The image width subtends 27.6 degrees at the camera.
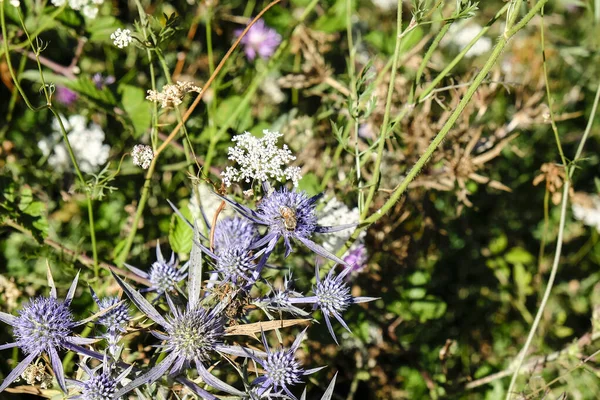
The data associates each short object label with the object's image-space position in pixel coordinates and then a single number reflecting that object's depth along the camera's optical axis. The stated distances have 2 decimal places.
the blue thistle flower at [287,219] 0.57
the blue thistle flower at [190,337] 0.55
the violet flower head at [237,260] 0.57
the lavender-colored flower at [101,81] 0.73
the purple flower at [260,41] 0.87
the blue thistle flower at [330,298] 0.58
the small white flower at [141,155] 0.59
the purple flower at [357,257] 0.69
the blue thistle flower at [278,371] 0.56
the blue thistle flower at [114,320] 0.57
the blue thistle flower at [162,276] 0.60
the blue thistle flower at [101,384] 0.55
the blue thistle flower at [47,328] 0.56
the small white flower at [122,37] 0.59
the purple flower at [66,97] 0.81
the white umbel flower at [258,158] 0.58
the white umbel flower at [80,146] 0.75
